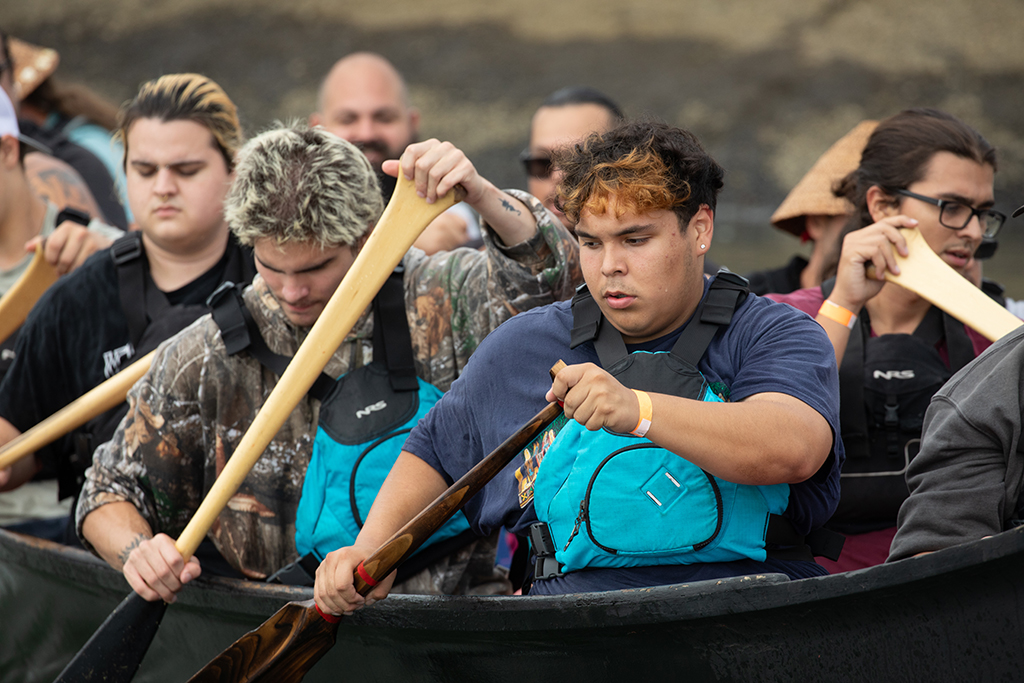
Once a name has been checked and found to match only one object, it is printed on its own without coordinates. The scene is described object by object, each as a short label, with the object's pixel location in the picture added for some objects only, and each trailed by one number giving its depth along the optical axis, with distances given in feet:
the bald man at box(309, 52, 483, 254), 44.58
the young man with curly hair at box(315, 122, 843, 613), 30.76
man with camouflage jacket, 32.71
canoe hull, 30.68
